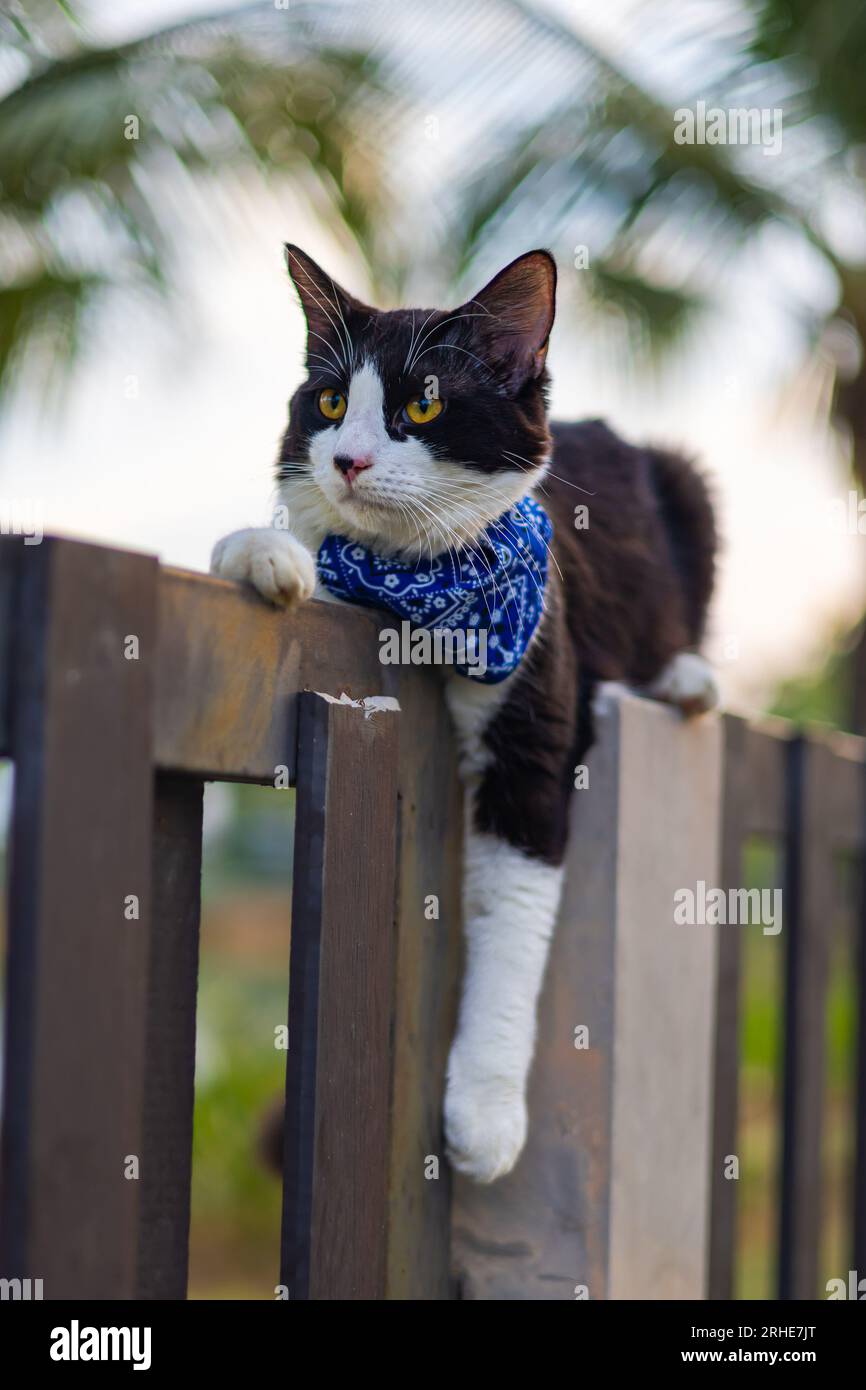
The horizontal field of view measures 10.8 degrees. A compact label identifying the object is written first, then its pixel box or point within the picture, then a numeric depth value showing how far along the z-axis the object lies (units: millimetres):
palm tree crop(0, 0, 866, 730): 2974
